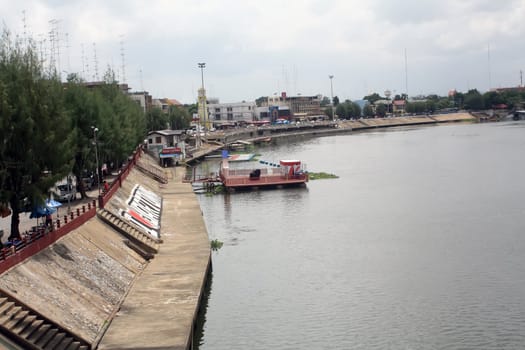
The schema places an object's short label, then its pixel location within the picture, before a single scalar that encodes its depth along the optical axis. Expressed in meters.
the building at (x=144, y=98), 153.38
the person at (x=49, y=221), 31.01
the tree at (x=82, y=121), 47.38
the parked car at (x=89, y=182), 54.62
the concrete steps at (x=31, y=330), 21.39
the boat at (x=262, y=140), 163.00
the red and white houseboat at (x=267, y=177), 71.12
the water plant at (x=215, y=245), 43.44
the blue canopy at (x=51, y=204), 32.65
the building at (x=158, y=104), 184.57
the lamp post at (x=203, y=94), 122.47
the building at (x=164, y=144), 96.31
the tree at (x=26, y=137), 28.59
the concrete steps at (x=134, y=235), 37.12
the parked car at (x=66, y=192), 45.12
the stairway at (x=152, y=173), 75.12
